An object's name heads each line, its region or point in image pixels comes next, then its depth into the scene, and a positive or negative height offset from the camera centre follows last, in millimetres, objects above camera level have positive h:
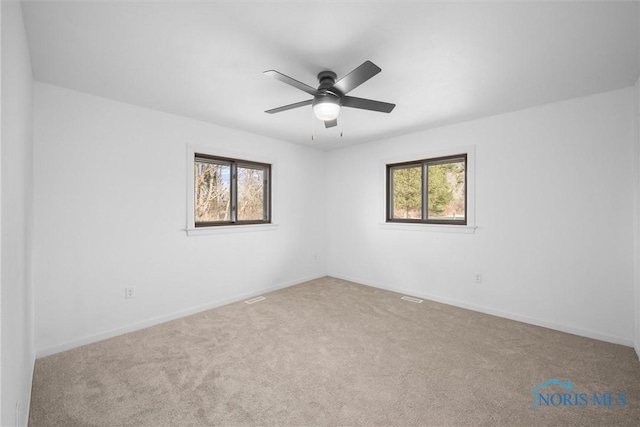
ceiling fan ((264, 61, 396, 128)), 1971 +897
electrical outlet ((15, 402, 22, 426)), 1424 -1053
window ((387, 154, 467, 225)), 3926 +308
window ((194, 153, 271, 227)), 3787 +272
